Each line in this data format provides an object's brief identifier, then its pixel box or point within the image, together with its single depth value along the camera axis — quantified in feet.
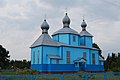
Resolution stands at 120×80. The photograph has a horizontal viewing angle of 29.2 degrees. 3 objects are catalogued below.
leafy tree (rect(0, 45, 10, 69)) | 142.10
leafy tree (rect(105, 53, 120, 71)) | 165.93
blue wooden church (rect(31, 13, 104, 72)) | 120.37
